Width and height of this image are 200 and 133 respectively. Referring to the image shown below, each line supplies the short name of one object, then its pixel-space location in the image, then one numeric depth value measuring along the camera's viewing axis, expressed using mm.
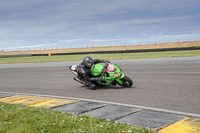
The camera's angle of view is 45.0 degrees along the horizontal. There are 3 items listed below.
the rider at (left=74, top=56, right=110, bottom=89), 9422
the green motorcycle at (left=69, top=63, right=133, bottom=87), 9258
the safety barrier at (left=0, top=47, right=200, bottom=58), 36038
